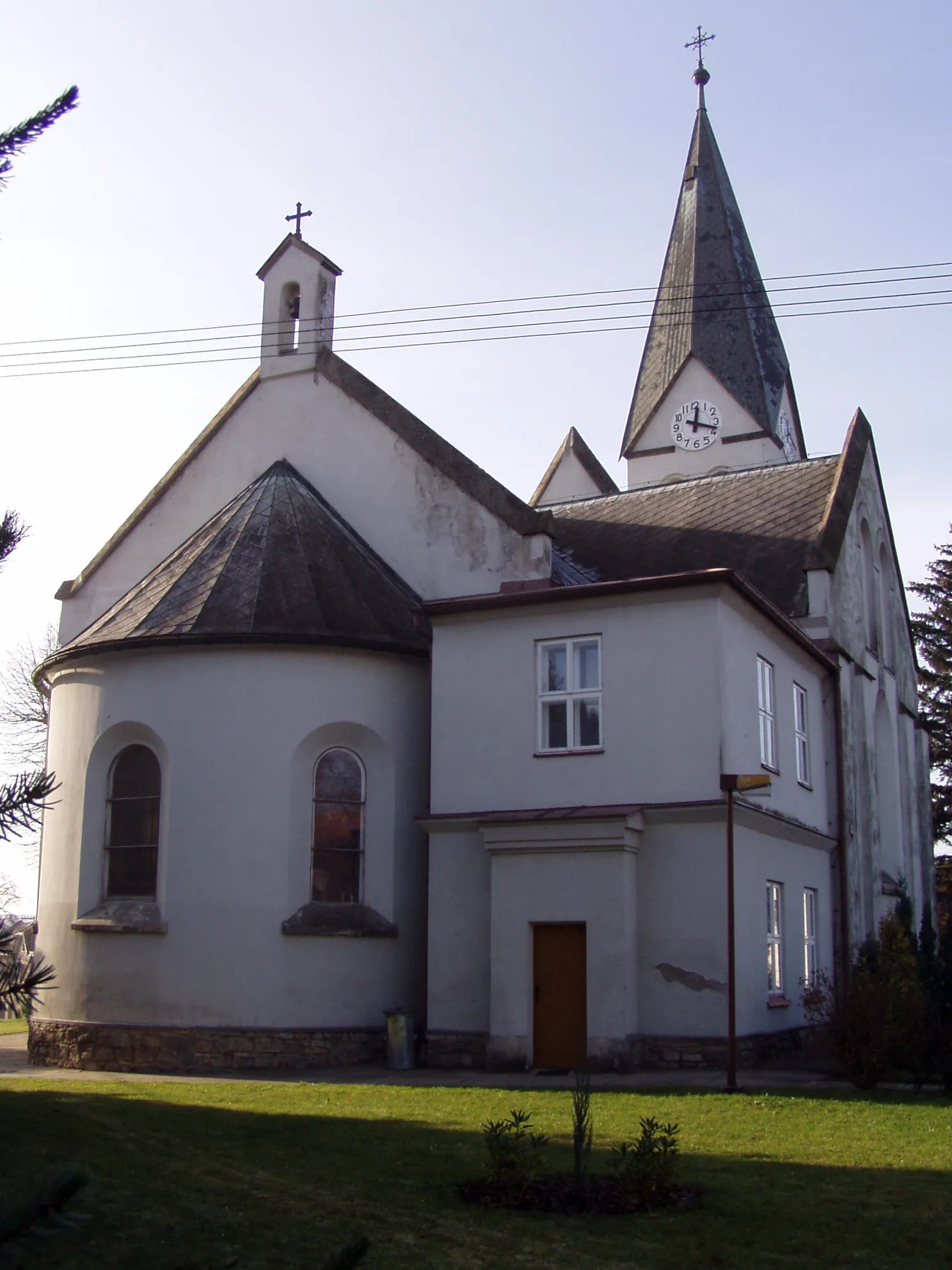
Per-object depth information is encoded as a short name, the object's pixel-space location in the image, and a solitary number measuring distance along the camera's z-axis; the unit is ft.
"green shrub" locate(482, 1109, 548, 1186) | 28.96
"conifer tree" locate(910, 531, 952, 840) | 143.54
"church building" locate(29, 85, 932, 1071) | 58.85
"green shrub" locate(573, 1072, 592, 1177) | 28.63
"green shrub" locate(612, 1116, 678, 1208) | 28.60
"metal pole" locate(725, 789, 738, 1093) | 49.60
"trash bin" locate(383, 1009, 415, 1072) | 61.41
